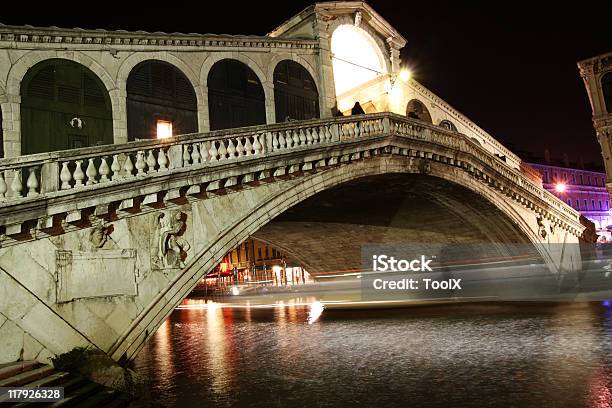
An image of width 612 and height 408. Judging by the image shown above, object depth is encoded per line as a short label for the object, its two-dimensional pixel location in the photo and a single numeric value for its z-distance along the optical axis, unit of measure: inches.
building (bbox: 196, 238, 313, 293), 1782.7
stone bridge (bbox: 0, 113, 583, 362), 353.7
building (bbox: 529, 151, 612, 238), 2284.7
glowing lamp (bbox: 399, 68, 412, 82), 926.2
